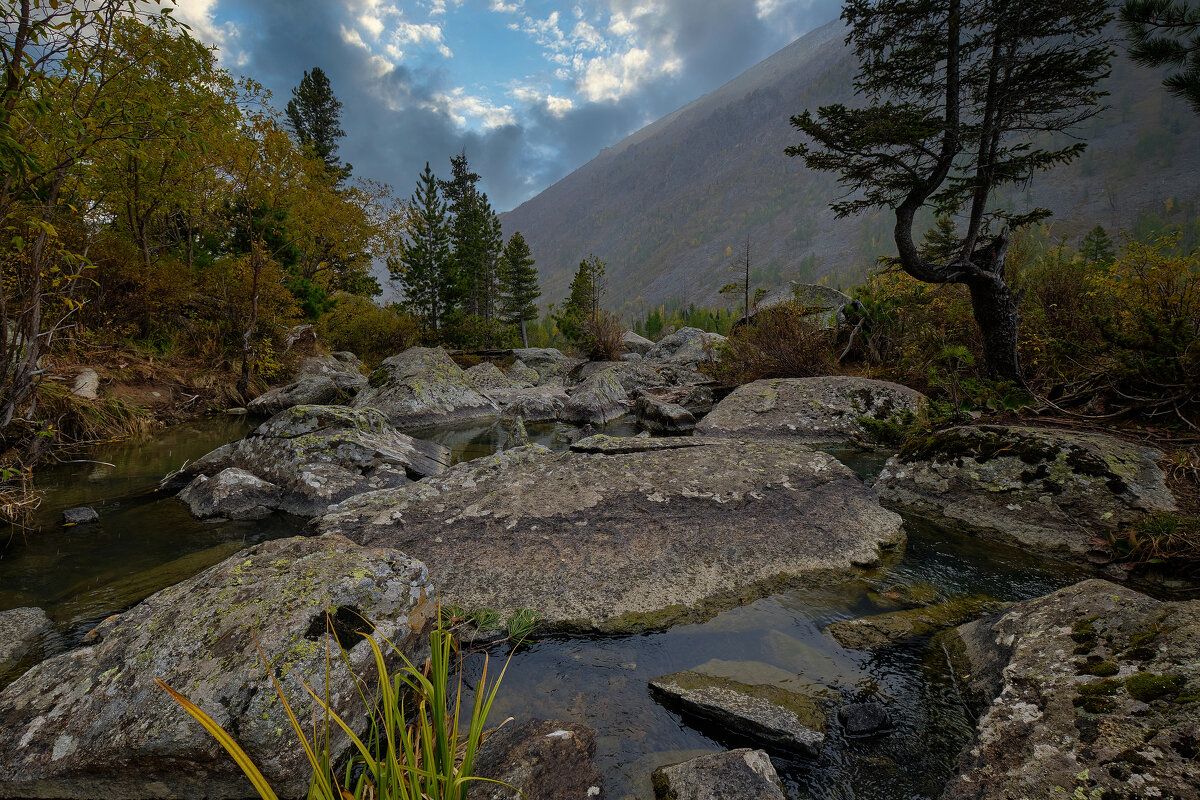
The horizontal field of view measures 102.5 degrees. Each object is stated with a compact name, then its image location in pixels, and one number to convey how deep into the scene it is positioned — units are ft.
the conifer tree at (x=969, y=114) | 26.76
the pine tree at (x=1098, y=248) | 100.09
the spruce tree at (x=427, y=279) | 107.65
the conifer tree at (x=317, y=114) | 118.93
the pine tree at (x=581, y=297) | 104.08
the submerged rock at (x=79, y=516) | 17.61
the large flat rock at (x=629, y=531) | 11.56
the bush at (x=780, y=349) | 39.06
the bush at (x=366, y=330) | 81.97
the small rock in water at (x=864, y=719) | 7.86
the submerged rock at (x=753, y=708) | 7.61
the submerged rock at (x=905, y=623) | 10.09
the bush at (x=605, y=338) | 68.33
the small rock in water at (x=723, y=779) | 6.46
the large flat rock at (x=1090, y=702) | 5.19
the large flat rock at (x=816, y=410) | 27.99
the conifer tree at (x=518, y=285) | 147.43
